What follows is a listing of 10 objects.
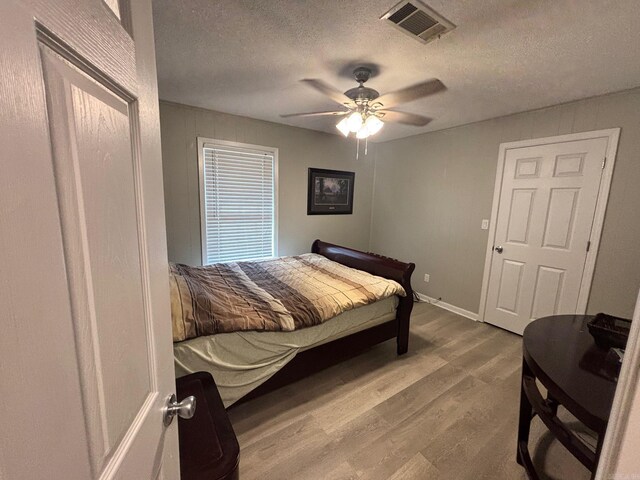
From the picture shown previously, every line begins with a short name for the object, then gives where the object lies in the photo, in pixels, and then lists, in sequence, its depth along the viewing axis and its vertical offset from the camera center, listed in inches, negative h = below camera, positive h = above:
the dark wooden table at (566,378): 40.7 -27.8
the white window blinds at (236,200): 125.7 +0.5
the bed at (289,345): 64.0 -39.4
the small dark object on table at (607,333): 52.8 -24.1
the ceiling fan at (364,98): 80.9 +35.1
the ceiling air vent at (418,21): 53.5 +39.4
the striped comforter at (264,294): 66.4 -28.8
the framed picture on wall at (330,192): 154.6 +7.5
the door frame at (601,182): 91.0 +10.9
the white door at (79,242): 11.0 -2.6
